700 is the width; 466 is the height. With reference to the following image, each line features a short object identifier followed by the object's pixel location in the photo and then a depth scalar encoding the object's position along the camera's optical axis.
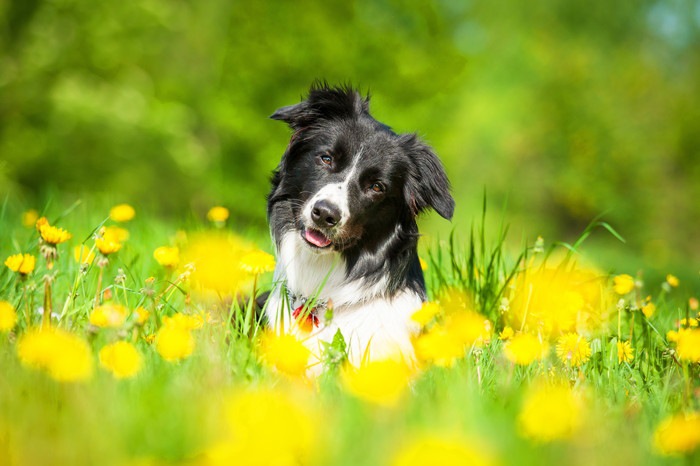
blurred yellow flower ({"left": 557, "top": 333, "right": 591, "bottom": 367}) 2.99
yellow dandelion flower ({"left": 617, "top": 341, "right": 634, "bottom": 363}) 3.14
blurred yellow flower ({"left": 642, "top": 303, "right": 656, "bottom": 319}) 3.76
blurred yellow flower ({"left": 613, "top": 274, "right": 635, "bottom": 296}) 3.57
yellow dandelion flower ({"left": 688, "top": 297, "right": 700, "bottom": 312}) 4.09
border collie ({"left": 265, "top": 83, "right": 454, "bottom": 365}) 3.46
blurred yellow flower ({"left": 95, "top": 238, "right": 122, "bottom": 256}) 2.81
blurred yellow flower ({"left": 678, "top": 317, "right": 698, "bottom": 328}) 3.15
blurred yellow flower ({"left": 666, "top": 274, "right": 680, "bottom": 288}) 3.74
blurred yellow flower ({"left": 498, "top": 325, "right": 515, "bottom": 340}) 3.28
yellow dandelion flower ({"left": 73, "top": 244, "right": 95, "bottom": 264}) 3.06
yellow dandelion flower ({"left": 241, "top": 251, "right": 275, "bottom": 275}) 2.87
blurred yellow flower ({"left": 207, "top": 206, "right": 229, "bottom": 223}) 3.98
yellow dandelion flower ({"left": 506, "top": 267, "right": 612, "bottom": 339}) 3.20
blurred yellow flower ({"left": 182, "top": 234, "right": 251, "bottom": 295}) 2.89
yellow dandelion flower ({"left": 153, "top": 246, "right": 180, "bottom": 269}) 3.14
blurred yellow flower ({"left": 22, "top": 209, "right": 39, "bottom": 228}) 4.32
